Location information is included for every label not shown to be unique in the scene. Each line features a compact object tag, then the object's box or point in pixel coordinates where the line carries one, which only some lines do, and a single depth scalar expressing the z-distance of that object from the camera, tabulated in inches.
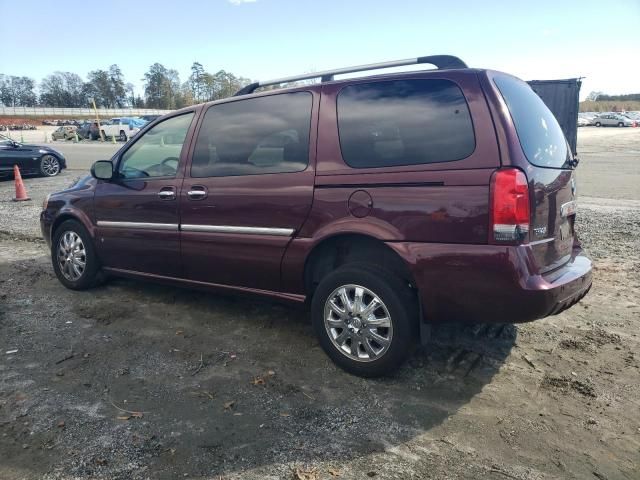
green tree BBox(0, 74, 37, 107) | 4271.2
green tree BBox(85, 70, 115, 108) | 4357.8
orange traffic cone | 451.5
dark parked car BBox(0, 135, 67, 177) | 575.5
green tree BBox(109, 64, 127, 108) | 4375.0
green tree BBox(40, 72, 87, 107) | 4407.0
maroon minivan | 114.6
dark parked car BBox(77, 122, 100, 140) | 1680.6
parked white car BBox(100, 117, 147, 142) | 1535.4
